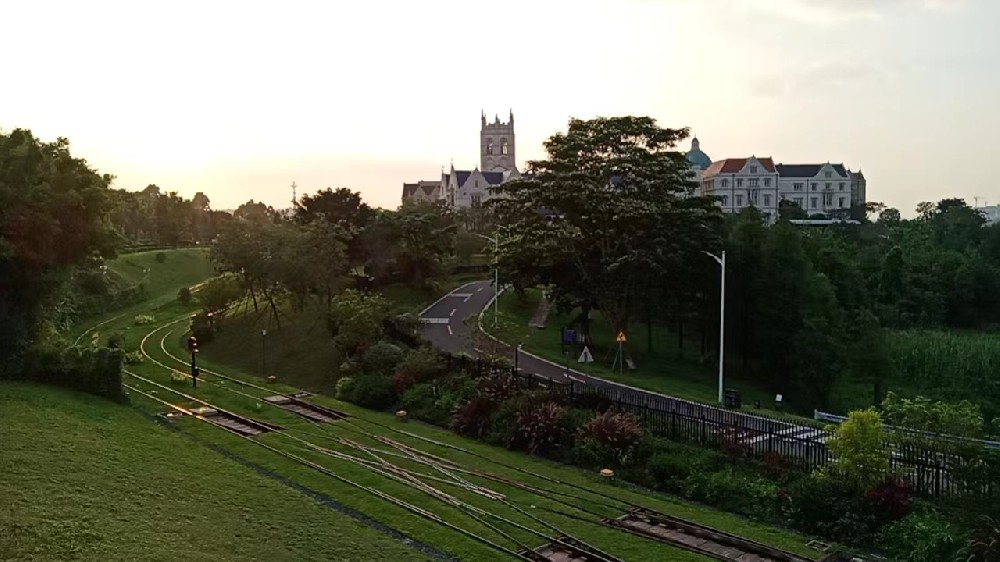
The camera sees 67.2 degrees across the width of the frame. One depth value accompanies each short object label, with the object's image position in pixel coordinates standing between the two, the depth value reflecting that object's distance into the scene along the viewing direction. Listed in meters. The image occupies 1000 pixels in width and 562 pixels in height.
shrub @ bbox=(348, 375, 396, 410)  27.70
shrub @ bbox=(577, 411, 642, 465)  19.92
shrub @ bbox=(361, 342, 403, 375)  30.34
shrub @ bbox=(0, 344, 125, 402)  23.83
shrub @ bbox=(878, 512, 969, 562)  13.78
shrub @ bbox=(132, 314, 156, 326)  49.32
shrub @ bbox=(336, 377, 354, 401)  28.94
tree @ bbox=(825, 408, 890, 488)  16.20
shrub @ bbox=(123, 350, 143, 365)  33.89
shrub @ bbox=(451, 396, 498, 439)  23.16
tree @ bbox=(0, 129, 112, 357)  23.77
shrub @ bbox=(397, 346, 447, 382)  28.25
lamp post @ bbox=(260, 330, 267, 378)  35.51
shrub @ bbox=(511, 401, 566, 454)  21.38
